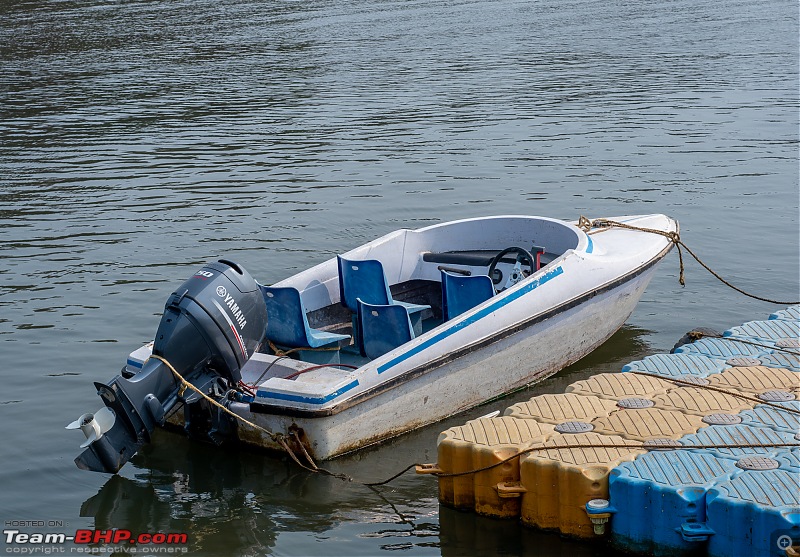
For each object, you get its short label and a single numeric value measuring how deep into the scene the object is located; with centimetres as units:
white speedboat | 1478
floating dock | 1219
